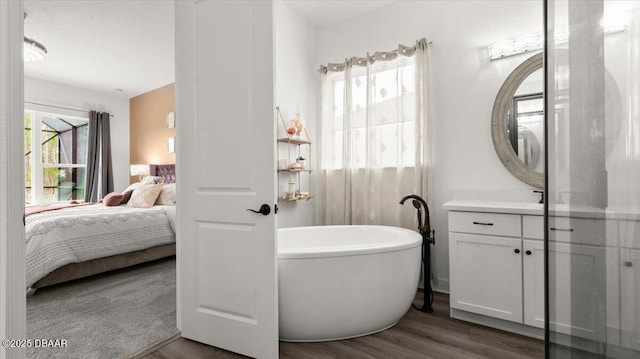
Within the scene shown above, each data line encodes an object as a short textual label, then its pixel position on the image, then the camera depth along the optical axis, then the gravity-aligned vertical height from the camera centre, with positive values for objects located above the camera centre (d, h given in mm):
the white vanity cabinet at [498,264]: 1972 -615
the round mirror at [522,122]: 2404 +450
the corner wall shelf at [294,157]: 3066 +223
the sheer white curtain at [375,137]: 2871 +427
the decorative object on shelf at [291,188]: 3091 -107
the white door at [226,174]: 1745 +25
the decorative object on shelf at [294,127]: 3038 +524
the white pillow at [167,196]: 4387 -256
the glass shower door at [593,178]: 444 -3
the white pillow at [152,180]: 4630 -20
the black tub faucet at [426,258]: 2393 -680
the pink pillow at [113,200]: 4277 -301
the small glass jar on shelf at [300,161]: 3154 +181
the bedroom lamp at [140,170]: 5520 +165
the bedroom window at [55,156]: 5285 +436
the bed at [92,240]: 2797 -654
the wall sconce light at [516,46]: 2389 +1073
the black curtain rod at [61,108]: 5130 +1319
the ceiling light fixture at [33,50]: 3182 +1430
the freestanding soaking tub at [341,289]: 1867 -719
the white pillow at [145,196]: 4191 -244
